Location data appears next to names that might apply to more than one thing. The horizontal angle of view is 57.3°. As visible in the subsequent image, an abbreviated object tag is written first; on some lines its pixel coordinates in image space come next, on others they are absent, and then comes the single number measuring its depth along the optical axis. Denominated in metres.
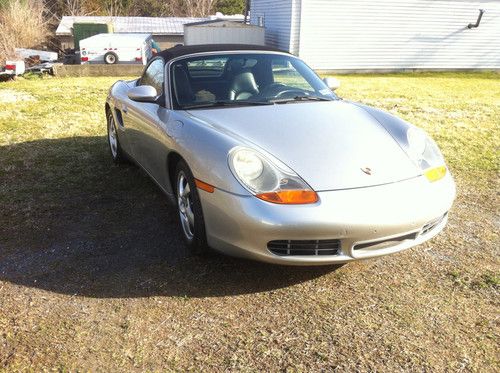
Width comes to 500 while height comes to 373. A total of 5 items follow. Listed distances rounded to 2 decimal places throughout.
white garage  16.78
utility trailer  17.06
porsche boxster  2.59
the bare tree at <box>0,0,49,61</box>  21.64
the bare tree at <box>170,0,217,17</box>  48.38
